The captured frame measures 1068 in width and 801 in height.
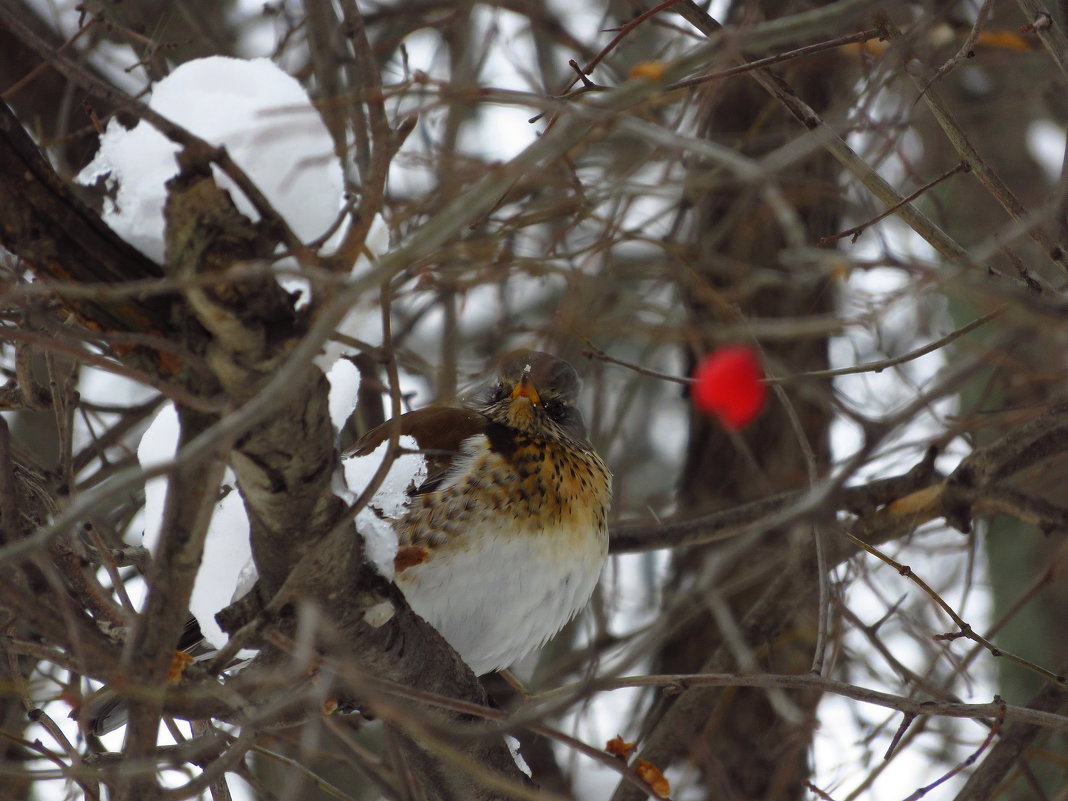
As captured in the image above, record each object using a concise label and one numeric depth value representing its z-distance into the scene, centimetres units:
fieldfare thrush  709
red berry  396
